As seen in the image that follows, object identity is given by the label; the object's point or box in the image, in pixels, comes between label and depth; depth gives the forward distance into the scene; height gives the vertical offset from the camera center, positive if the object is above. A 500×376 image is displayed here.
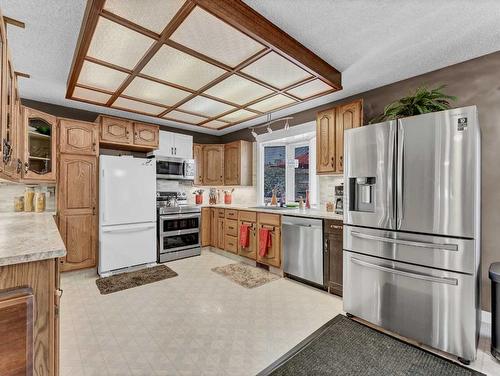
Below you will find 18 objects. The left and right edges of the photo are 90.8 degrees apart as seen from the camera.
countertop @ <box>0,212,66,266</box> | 1.04 -0.30
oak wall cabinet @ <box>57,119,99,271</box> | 3.44 -0.09
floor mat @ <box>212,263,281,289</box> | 3.33 -1.29
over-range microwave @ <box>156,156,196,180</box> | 4.39 +0.34
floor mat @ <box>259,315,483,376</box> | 1.73 -1.29
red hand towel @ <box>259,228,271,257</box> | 3.67 -0.81
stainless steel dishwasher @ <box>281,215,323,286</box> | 3.04 -0.79
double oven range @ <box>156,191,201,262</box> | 4.19 -0.74
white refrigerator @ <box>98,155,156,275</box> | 3.61 -0.40
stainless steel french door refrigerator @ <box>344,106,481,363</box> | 1.78 -0.33
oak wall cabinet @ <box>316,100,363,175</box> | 3.08 +0.75
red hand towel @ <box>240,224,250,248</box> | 4.02 -0.80
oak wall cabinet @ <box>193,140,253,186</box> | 4.93 +0.49
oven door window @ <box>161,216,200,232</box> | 4.24 -0.67
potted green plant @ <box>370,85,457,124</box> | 2.21 +0.76
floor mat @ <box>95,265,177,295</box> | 3.16 -1.29
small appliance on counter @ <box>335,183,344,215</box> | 3.25 -0.16
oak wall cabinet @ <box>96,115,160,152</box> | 3.82 +0.85
